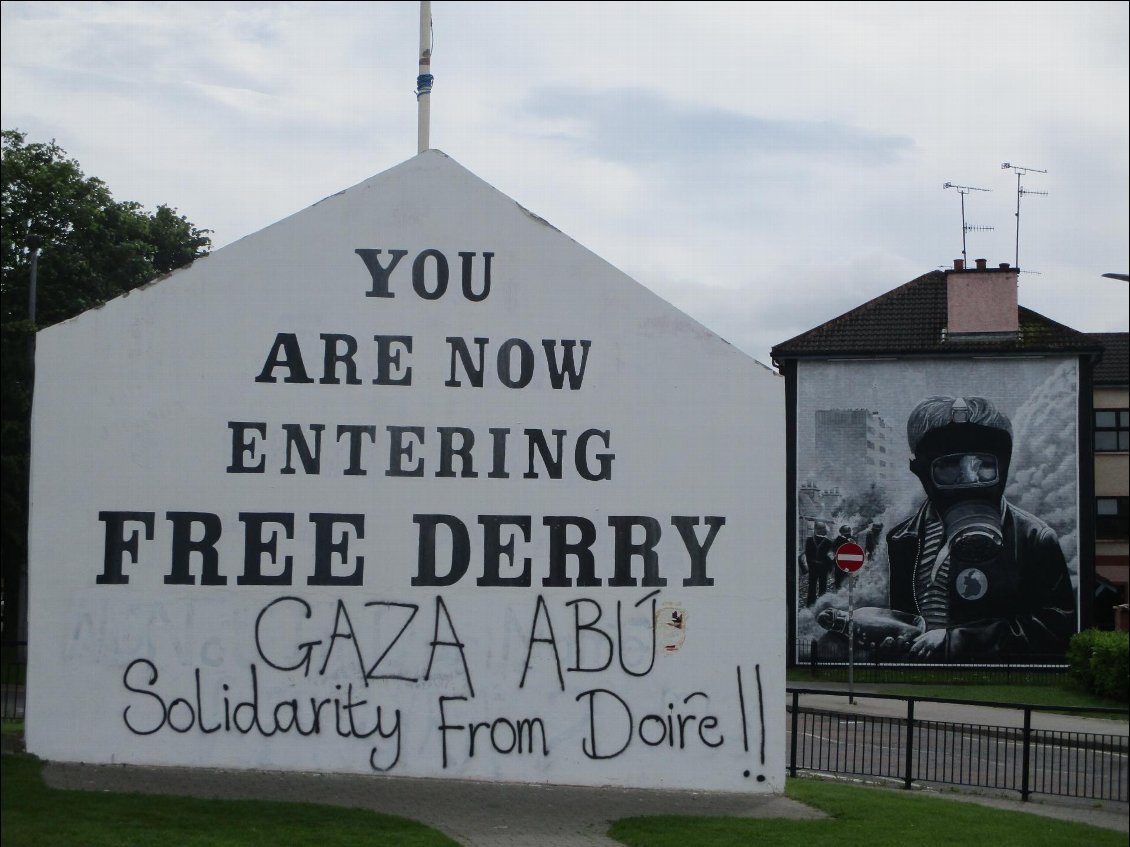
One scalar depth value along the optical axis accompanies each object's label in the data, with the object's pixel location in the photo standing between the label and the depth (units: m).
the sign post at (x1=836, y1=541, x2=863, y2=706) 24.56
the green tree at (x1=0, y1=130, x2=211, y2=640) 34.72
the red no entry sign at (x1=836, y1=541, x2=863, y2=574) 24.56
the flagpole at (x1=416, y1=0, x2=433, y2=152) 13.73
